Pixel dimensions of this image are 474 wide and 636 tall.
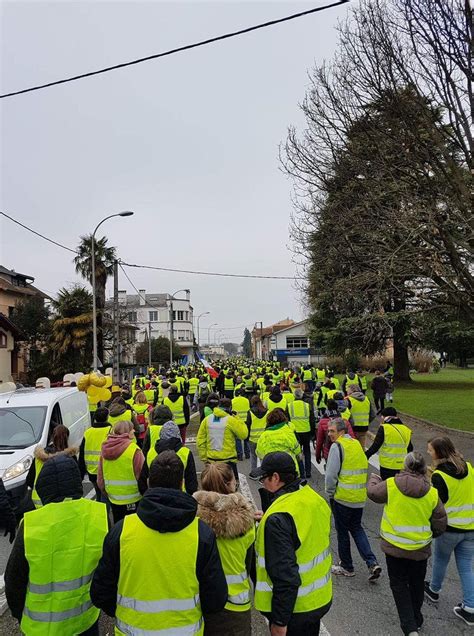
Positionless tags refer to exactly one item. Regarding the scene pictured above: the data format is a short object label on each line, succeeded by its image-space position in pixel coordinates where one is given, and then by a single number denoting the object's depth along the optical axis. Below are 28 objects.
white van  7.21
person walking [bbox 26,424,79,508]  5.07
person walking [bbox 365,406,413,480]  6.72
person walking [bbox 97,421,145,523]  5.39
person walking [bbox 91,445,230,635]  2.56
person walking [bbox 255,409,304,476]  5.99
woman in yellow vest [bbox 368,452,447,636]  4.09
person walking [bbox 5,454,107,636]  2.83
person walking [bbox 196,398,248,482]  7.55
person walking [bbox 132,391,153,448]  10.14
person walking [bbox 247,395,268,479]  9.13
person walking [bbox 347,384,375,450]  10.10
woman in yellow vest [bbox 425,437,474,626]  4.46
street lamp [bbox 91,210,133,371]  21.52
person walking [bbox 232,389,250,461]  10.49
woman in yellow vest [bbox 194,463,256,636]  2.96
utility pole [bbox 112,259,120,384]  21.19
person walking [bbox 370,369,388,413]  16.20
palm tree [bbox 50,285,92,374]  32.44
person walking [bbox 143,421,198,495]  5.00
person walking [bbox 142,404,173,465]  6.25
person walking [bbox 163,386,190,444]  10.59
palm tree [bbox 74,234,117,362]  34.94
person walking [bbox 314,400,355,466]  7.76
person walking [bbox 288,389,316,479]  9.34
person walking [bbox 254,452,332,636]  2.93
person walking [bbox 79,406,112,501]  6.59
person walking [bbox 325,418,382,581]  5.29
